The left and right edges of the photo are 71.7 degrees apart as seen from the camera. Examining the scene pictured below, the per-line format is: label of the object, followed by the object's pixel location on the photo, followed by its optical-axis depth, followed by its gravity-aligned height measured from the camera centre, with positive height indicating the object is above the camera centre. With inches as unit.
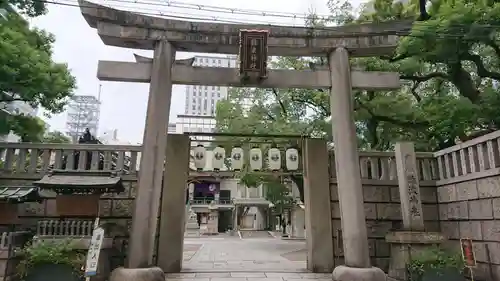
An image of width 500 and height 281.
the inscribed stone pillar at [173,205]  373.1 +14.0
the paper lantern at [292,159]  420.8 +72.4
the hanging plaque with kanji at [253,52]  344.5 +162.8
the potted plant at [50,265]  285.1 -39.6
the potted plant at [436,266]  298.2 -37.3
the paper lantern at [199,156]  408.8 +71.8
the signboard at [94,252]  227.5 -23.7
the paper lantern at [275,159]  416.2 +71.4
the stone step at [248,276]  330.0 -55.1
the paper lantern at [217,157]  413.4 +71.9
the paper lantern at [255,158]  412.5 +71.3
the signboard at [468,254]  286.2 -25.4
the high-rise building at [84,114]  2020.2 +610.6
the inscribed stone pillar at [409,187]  347.3 +35.4
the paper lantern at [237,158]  412.2 +71.2
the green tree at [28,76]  351.9 +147.9
